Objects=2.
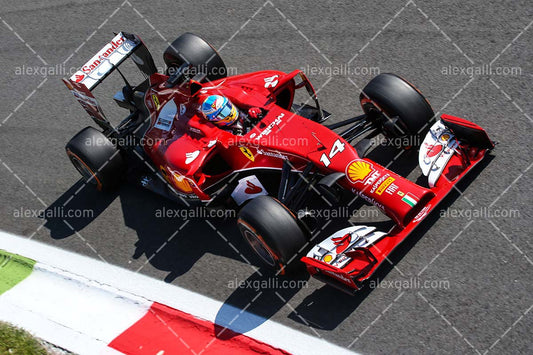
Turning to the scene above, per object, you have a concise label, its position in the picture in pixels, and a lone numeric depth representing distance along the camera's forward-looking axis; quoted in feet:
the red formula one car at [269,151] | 40.93
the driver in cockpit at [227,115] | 47.32
